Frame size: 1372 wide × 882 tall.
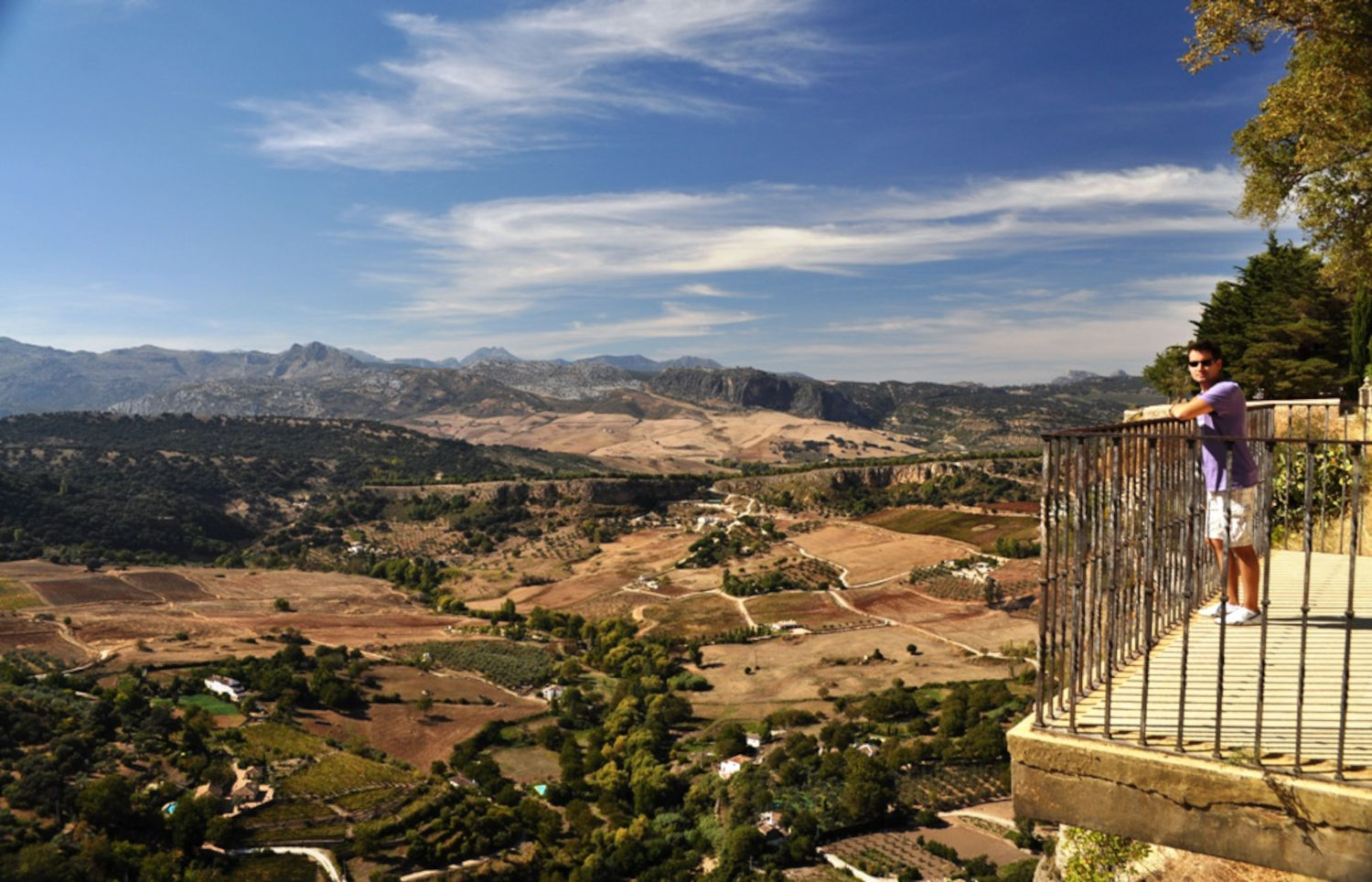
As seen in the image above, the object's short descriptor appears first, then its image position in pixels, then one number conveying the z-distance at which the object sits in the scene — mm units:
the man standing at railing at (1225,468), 6430
